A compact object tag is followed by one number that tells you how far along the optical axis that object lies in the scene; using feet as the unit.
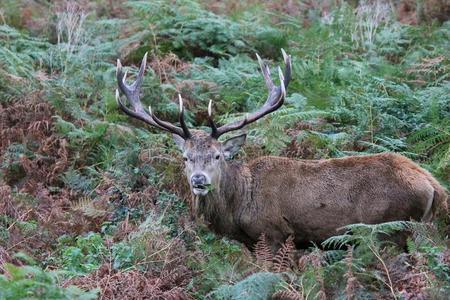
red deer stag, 55.47
